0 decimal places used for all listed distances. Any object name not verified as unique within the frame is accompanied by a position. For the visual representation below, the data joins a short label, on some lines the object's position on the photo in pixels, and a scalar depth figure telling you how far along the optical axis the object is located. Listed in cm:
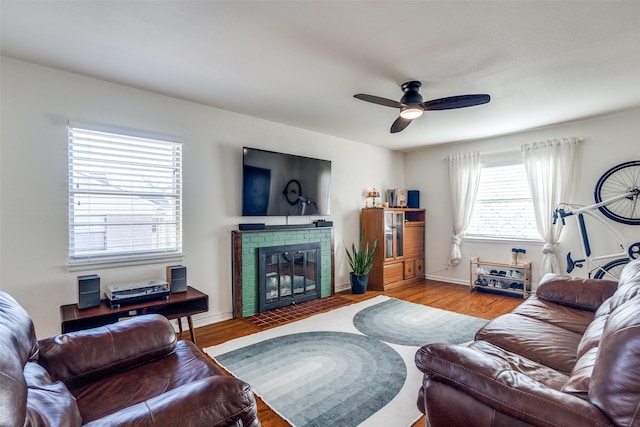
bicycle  368
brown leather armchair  92
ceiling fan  256
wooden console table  230
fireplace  357
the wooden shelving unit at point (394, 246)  489
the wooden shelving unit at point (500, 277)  443
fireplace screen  375
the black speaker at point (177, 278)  289
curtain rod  463
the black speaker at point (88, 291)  242
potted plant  466
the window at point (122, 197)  267
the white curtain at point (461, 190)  501
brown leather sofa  94
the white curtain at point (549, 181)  410
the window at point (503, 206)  460
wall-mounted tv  366
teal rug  191
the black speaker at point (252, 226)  362
